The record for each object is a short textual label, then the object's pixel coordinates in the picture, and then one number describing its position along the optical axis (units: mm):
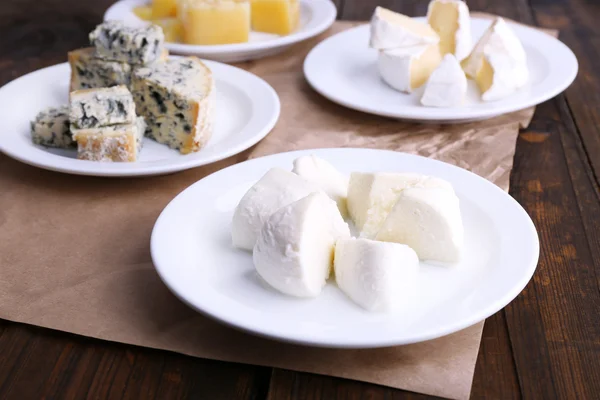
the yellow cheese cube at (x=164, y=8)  1909
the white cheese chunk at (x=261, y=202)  933
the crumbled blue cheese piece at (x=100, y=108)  1298
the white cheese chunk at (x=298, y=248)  831
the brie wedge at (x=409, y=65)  1533
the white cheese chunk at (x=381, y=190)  970
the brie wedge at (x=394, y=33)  1534
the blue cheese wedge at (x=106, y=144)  1273
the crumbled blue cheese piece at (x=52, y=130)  1332
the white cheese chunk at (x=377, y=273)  814
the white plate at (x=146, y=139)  1201
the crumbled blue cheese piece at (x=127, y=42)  1460
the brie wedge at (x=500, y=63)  1496
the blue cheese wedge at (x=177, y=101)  1380
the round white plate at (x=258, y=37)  1734
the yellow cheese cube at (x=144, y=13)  1972
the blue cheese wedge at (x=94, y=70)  1493
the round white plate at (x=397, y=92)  1441
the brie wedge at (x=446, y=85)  1438
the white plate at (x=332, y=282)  785
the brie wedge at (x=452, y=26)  1608
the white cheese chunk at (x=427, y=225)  900
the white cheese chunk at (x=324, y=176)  1021
